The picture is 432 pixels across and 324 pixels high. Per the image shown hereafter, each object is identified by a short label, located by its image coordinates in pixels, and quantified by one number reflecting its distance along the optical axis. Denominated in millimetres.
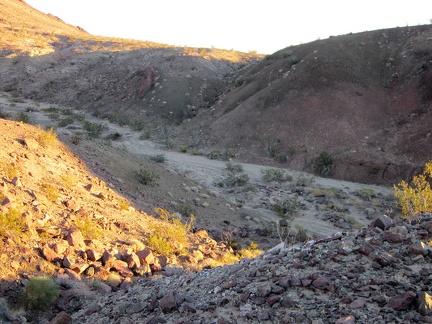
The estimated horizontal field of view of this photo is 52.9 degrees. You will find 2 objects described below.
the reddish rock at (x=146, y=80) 35938
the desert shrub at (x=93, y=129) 25617
